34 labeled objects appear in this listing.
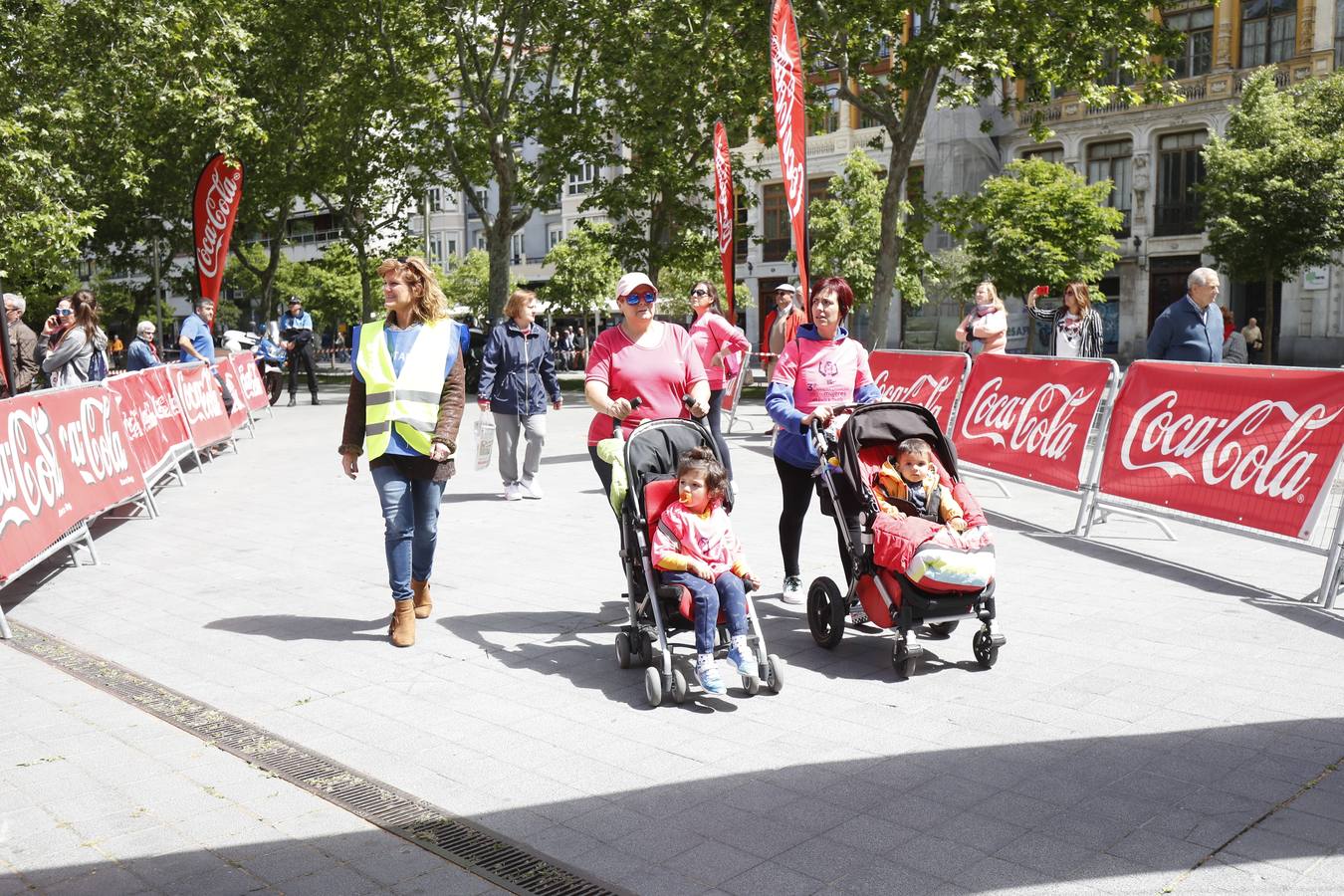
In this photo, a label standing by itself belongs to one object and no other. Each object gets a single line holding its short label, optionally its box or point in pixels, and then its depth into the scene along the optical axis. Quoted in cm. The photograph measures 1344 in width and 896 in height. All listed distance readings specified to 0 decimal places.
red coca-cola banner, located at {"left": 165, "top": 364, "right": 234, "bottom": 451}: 1423
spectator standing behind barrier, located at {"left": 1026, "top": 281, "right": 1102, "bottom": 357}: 1250
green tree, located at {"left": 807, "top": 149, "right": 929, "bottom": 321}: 4097
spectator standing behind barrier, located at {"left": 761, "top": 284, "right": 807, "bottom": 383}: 1312
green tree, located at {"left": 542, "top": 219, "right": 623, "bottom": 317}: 4753
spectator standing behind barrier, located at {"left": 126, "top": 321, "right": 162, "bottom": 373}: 1499
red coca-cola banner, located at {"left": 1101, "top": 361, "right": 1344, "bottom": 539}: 755
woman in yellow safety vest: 661
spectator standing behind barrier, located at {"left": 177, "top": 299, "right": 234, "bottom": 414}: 1752
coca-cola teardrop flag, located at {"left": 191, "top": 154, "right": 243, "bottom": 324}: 1861
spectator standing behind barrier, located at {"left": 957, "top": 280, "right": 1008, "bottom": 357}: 1237
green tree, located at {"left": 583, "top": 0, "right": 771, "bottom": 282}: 2481
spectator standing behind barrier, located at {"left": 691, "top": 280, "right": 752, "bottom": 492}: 1145
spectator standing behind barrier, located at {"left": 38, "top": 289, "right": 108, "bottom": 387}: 1324
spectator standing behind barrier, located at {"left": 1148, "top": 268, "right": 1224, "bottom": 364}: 988
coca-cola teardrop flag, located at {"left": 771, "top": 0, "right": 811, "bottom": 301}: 1145
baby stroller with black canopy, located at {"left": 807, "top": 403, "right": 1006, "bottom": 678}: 570
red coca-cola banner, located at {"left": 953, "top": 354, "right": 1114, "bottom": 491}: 995
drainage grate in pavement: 389
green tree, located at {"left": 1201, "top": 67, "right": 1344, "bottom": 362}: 2967
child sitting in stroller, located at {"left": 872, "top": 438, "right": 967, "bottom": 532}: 606
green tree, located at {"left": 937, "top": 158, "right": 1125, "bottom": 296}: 3572
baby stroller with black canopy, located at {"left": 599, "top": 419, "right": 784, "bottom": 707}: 557
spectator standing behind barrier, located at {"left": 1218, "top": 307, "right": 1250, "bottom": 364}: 1900
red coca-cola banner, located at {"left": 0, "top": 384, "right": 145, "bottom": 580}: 757
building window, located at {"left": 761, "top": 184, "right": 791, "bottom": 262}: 5234
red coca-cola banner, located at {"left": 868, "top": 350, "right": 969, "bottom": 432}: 1207
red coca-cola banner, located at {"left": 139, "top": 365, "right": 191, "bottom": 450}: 1266
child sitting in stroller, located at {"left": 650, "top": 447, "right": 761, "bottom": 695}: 548
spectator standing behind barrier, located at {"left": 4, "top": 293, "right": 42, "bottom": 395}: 1358
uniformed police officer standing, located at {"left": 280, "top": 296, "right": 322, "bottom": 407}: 2523
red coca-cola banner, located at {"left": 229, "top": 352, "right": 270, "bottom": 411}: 1955
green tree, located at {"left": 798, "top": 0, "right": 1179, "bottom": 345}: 2073
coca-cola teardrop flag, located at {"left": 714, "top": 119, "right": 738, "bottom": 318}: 1864
